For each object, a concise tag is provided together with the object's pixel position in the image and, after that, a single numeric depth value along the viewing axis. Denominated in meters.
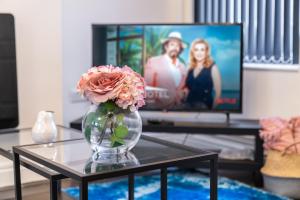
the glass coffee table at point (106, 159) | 1.82
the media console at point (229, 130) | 3.55
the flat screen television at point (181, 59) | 3.77
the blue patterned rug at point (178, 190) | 3.33
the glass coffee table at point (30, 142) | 2.01
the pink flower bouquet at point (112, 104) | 1.92
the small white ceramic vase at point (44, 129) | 2.53
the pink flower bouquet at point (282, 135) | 3.35
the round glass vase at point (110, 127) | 1.96
